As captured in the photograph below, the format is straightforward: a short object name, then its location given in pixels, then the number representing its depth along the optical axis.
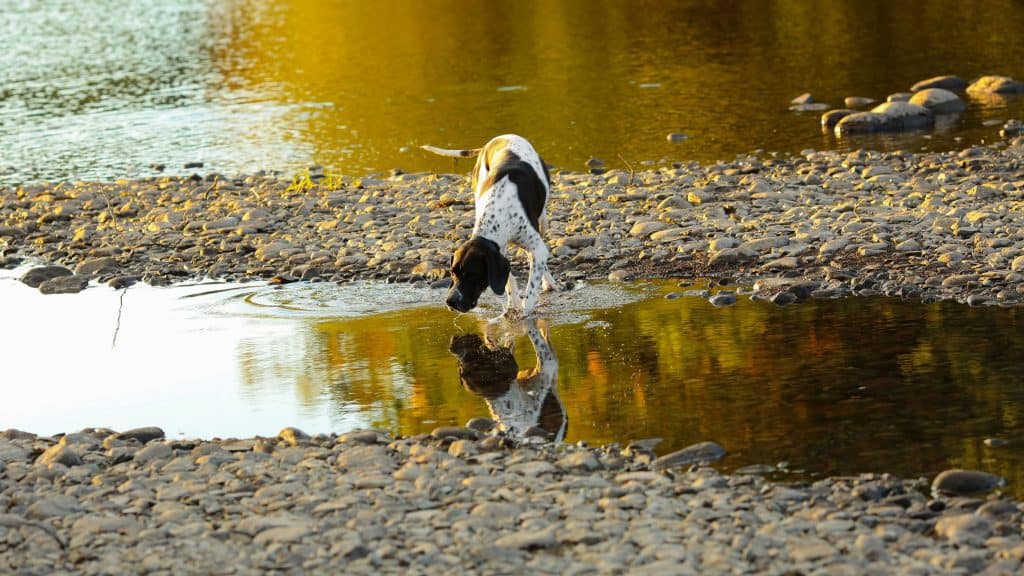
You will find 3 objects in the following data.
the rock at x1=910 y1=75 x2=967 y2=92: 20.64
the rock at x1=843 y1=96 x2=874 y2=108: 20.16
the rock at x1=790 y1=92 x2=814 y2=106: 20.70
